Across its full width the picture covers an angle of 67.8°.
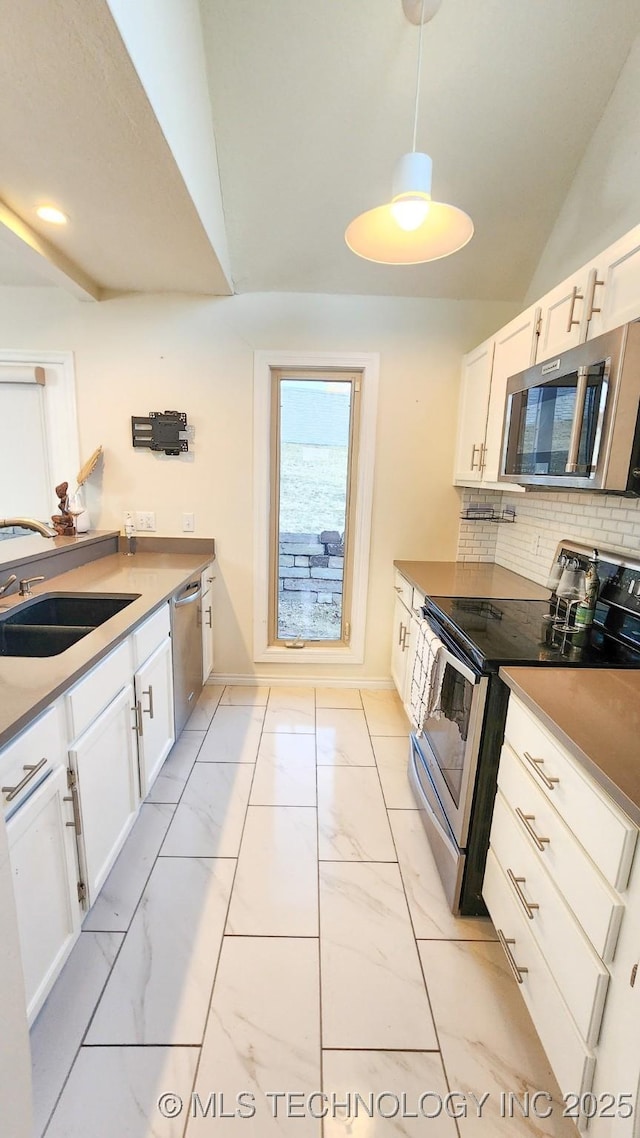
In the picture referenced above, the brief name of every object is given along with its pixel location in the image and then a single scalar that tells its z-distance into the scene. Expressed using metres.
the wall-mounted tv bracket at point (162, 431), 2.81
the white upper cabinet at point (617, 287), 1.33
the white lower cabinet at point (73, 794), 1.06
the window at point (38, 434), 2.77
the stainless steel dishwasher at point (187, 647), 2.27
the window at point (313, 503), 2.87
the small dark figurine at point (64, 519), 2.69
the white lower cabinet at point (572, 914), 0.86
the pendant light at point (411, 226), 1.20
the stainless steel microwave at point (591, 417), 1.25
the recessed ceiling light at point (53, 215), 1.91
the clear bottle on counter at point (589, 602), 1.67
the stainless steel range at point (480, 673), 1.44
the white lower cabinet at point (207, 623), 2.84
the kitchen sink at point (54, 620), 1.71
